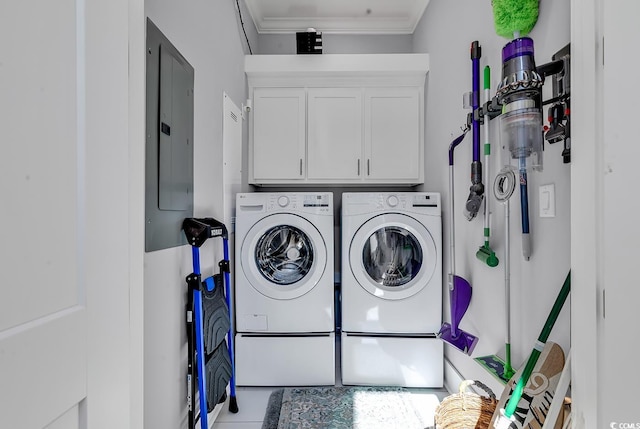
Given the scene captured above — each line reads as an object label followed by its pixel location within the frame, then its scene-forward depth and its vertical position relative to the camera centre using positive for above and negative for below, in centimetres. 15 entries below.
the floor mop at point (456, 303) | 175 -51
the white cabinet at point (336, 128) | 261 +72
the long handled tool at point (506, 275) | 133 -27
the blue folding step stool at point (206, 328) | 132 -52
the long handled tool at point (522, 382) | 104 -58
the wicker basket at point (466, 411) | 130 -83
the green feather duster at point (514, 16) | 122 +79
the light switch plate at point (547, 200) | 114 +5
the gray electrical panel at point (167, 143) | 108 +28
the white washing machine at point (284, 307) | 206 -60
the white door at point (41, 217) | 40 +0
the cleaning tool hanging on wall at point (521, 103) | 101 +36
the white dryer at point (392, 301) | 205 -57
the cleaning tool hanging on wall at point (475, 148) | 162 +35
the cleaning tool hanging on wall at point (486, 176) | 154 +19
